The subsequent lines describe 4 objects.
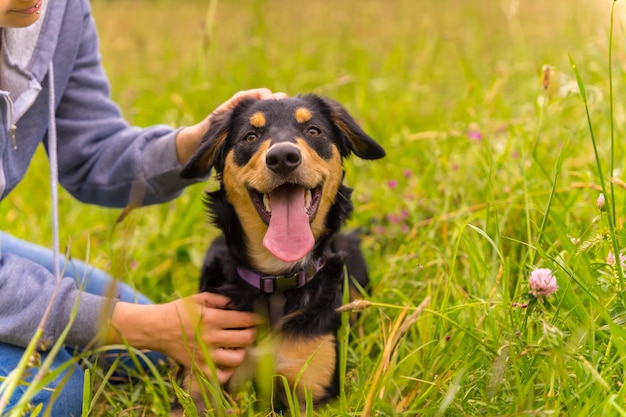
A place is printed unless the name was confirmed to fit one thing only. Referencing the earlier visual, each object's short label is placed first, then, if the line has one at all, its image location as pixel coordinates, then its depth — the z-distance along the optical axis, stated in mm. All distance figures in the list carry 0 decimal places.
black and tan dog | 1418
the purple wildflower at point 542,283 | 1207
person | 1424
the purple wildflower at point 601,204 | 1312
